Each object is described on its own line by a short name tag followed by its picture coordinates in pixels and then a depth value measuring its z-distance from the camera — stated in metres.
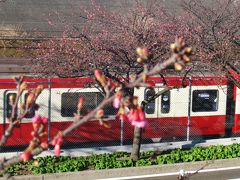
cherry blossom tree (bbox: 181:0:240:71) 12.84
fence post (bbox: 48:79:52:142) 13.96
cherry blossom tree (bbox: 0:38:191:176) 2.98
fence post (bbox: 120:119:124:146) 14.65
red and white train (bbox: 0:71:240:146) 14.54
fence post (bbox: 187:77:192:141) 15.34
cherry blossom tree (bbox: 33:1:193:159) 12.54
